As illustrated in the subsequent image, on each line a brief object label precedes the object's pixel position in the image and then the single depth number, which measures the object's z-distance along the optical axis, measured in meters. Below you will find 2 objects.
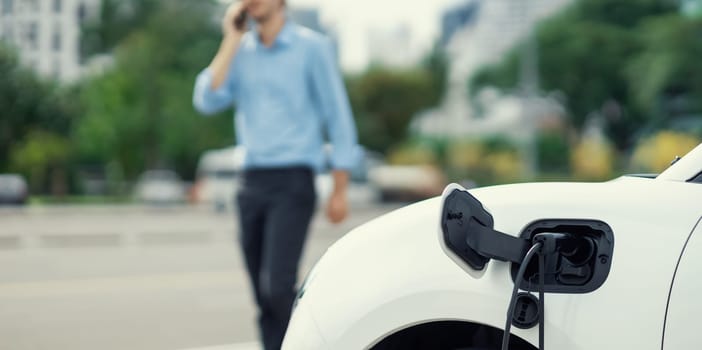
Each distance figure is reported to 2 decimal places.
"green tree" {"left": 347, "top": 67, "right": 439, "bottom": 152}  65.25
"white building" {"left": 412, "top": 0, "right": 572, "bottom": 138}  86.88
